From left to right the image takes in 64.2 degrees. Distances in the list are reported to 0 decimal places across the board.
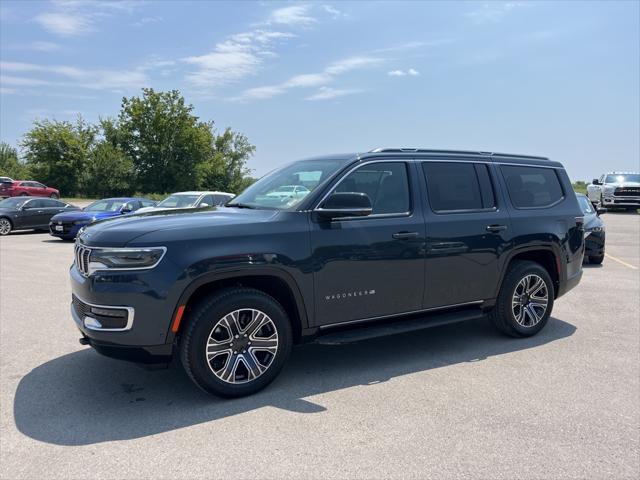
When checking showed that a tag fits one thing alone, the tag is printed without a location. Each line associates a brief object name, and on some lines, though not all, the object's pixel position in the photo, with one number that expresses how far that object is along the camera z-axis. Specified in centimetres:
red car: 3509
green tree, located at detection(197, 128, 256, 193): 6525
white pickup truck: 2598
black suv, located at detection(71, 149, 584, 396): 369
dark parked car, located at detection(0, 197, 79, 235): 1805
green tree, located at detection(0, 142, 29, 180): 5697
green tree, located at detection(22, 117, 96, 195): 5203
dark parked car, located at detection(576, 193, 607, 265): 1065
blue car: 1571
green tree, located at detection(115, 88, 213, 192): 5894
